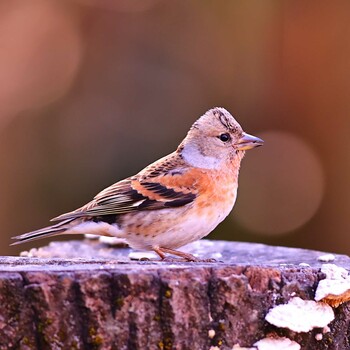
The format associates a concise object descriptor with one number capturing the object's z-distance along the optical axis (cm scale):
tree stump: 635
